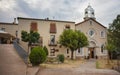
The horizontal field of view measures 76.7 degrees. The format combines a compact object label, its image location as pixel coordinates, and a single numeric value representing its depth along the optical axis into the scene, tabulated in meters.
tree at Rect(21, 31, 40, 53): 12.96
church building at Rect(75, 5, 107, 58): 16.54
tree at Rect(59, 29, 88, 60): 14.10
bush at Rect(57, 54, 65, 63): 10.93
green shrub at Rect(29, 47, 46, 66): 7.20
